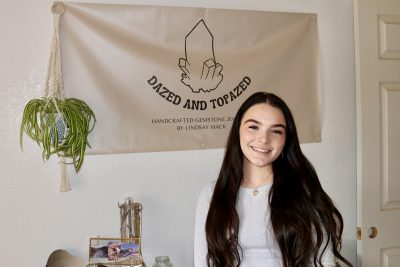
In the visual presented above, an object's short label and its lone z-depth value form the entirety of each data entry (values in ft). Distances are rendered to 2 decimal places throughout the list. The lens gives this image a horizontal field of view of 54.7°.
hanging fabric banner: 5.59
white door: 6.47
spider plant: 4.89
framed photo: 5.04
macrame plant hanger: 5.32
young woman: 3.84
